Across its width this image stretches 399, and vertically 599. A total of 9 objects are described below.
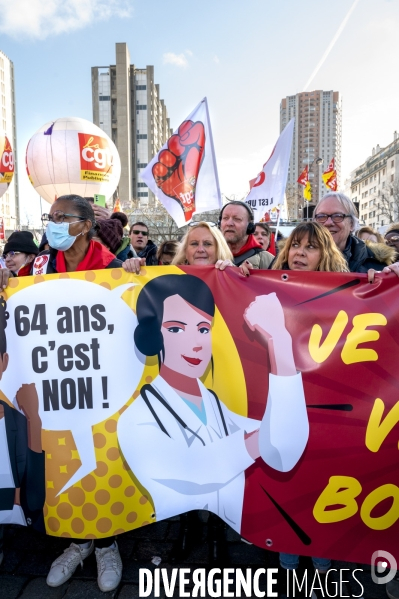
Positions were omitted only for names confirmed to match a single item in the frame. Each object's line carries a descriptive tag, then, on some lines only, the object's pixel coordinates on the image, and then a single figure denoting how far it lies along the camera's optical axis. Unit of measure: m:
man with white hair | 3.18
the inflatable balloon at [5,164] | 11.27
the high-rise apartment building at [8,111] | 90.38
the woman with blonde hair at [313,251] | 2.86
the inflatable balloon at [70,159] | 10.30
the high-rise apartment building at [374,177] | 82.56
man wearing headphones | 3.89
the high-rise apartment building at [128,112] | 75.69
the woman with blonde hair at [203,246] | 3.21
